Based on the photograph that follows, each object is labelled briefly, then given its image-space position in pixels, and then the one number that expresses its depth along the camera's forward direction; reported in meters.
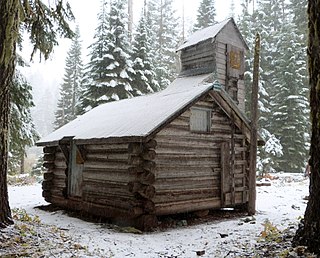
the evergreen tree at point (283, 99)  30.83
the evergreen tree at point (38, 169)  32.11
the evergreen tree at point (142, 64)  28.22
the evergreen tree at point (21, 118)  16.14
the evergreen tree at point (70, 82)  42.12
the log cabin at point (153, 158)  10.98
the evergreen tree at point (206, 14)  38.31
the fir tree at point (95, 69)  26.91
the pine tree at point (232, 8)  50.56
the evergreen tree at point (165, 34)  41.06
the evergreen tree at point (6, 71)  7.68
